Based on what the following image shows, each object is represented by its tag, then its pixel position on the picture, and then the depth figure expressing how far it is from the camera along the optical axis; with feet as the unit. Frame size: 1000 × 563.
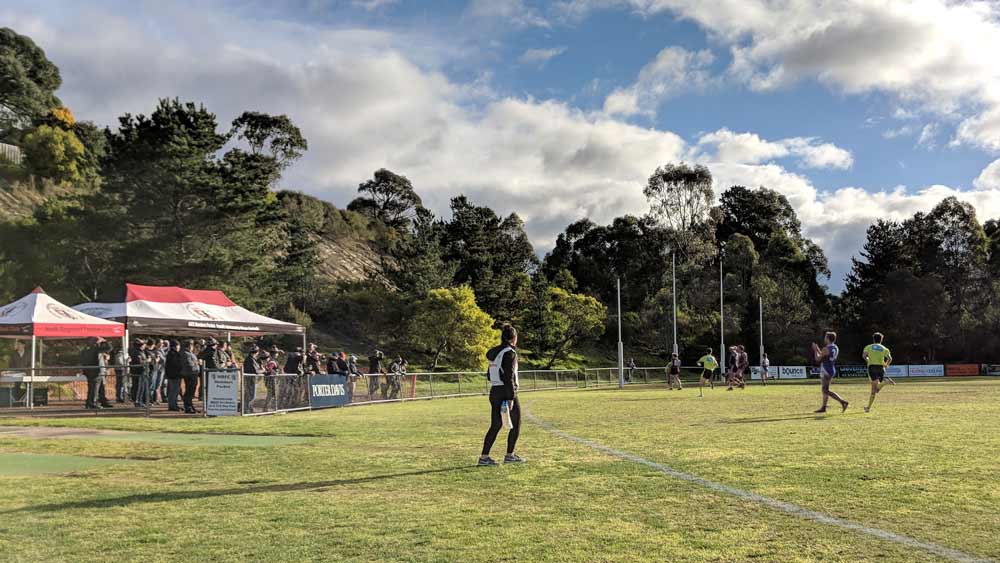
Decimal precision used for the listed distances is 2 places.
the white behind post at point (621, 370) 151.72
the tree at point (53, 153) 201.57
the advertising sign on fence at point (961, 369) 231.91
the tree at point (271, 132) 248.52
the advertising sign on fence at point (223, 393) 70.95
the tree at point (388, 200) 338.34
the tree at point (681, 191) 283.79
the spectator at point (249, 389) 71.95
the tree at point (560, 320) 236.02
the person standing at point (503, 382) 35.96
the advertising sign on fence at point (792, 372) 224.53
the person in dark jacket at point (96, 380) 76.00
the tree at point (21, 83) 221.46
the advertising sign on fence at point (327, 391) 85.05
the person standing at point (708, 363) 115.65
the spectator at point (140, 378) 76.68
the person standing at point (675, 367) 130.72
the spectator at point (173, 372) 75.41
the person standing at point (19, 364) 81.22
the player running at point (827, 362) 66.95
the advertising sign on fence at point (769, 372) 212.31
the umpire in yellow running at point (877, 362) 68.44
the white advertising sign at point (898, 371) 223.92
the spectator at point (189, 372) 73.10
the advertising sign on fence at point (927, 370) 228.84
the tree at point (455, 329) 186.60
